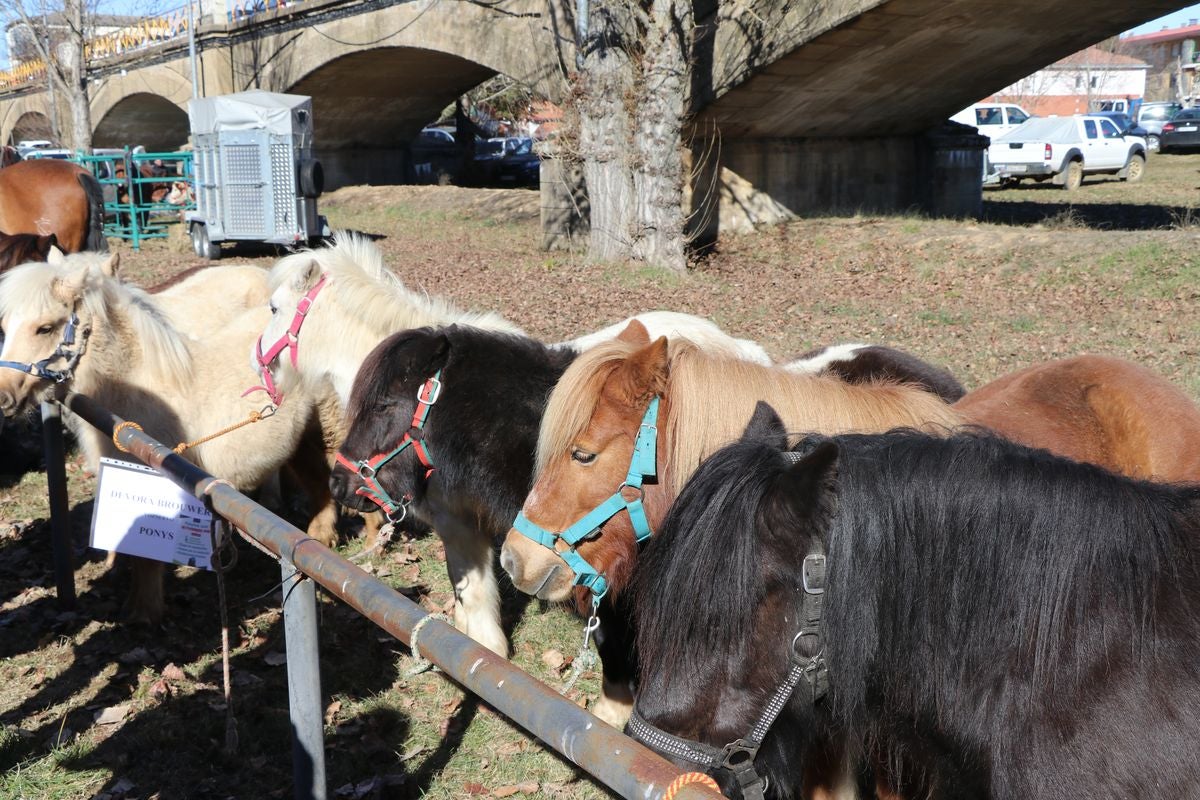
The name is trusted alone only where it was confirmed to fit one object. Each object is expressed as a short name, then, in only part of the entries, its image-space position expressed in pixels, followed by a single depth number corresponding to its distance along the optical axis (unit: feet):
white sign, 13.67
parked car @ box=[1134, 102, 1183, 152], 137.08
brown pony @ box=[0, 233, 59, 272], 28.63
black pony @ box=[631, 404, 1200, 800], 7.11
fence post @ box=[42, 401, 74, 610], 18.44
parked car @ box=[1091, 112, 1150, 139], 114.42
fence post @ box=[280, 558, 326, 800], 9.44
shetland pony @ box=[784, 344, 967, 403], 15.40
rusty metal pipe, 5.68
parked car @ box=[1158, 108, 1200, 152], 126.31
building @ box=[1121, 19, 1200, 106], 280.92
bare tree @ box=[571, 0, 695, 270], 49.62
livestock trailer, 66.18
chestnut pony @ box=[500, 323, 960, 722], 10.60
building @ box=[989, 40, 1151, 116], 215.72
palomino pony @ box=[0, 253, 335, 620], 16.99
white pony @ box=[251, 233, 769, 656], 17.51
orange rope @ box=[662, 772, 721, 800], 5.35
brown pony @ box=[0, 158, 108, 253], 47.65
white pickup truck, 99.66
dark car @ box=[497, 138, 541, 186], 119.65
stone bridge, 54.34
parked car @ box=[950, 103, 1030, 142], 113.80
